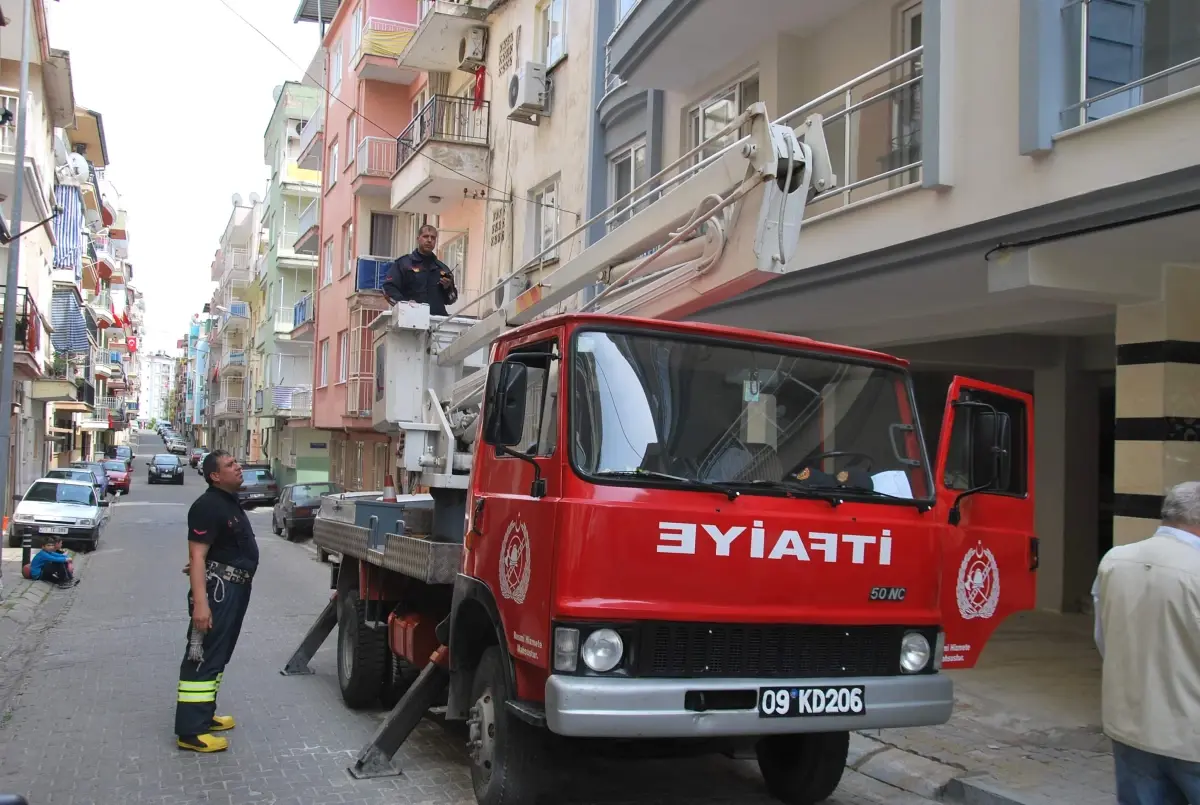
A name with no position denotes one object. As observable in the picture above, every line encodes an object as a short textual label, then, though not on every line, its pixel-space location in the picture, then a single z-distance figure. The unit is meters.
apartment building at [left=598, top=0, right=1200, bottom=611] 6.39
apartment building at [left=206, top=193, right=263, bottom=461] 62.88
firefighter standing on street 6.45
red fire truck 4.31
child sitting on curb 15.43
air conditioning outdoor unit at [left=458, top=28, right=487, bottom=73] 20.89
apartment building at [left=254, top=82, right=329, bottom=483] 42.81
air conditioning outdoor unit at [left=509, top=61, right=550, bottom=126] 17.11
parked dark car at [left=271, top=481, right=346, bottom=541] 24.25
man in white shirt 3.65
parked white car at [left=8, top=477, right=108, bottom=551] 20.00
